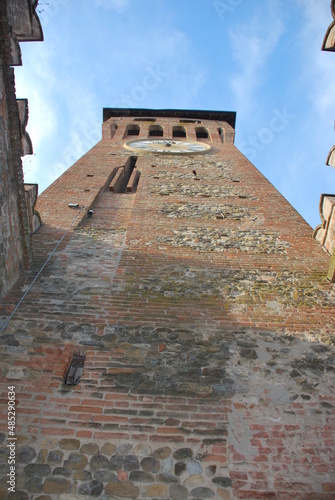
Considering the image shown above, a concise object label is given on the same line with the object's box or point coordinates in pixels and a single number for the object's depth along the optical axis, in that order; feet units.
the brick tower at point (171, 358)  11.47
